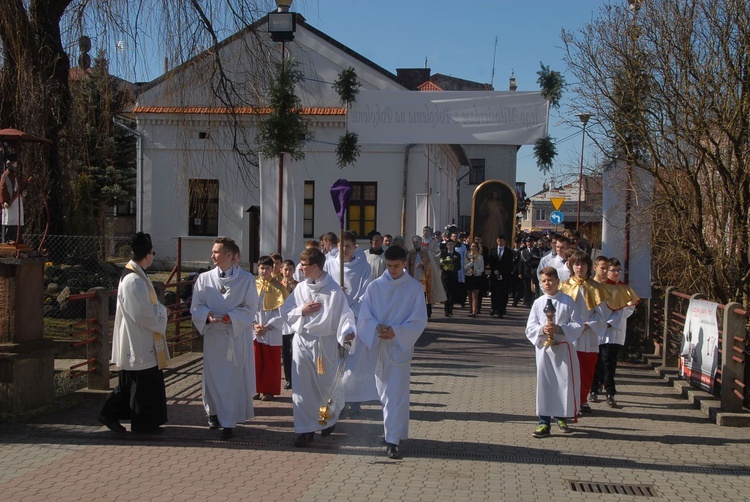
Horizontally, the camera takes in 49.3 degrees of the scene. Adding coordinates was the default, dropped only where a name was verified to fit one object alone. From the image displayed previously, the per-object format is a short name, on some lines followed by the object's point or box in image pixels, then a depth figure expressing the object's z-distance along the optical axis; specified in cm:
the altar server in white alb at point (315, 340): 773
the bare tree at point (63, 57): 1153
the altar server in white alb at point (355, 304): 842
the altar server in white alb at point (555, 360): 823
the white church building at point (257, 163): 1263
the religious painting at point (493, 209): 2523
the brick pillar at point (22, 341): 829
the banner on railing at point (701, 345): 977
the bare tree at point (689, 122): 1041
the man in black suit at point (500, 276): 1916
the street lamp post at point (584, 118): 1237
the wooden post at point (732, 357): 916
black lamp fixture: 1162
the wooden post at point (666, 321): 1223
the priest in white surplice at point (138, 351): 790
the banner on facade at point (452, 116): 1379
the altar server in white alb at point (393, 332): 739
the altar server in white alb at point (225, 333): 802
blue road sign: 3330
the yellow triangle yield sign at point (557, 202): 2995
